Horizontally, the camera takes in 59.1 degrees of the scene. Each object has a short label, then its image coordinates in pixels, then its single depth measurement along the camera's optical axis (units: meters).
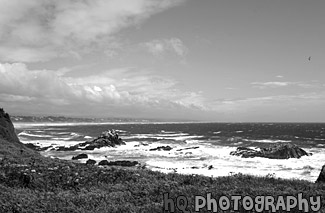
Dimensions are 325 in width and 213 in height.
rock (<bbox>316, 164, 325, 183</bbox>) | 15.57
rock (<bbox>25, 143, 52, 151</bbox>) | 62.86
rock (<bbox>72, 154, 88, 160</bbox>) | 49.06
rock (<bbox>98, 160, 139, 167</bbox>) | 42.25
